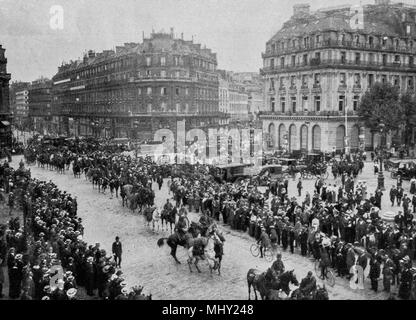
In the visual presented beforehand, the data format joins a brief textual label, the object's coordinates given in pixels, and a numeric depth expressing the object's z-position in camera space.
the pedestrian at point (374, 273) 17.39
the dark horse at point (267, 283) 15.68
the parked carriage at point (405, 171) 40.83
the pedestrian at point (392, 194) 30.72
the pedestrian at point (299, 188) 34.65
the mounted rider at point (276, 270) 15.76
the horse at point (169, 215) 25.67
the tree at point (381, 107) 57.09
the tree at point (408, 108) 60.06
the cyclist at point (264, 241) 21.17
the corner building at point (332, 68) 63.28
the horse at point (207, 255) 19.50
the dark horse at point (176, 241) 20.78
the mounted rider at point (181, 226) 21.08
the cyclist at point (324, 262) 18.55
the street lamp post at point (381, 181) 35.97
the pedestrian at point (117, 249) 19.95
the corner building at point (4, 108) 62.56
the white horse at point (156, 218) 26.25
